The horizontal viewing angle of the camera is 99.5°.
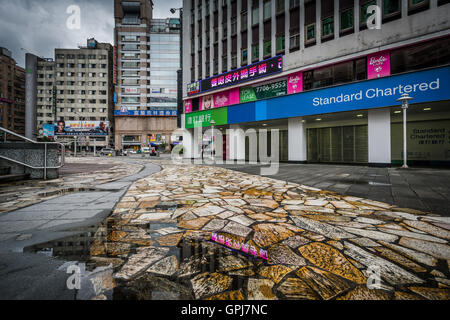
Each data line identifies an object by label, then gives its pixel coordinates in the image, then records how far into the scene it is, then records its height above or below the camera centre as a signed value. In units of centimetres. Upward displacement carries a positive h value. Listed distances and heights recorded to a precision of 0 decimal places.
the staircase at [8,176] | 571 -44
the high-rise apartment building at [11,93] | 6372 +2431
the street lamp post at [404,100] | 916 +299
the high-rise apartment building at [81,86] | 6228 +2475
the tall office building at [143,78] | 5597 +2471
